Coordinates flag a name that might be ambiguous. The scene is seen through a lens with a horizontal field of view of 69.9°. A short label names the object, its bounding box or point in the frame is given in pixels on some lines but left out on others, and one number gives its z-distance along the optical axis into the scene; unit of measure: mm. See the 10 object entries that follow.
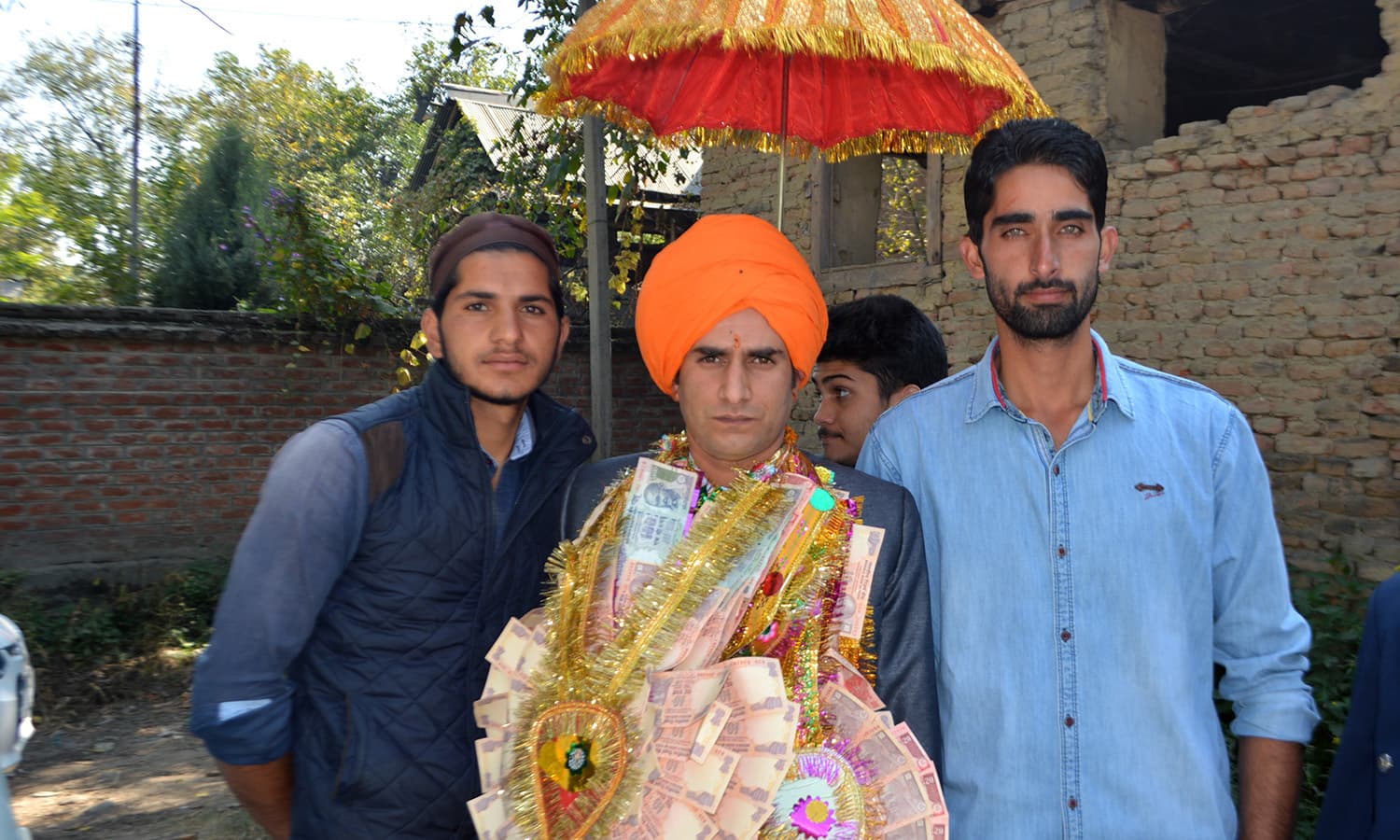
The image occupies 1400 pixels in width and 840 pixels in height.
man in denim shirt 1772
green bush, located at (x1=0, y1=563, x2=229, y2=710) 6613
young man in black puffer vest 1838
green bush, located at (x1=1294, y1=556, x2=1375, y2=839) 4078
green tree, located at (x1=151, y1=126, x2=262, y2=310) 11141
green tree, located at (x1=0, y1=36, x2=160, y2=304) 24406
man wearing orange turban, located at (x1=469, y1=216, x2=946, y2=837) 1634
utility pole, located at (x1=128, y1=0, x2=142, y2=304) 21102
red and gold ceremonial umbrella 1761
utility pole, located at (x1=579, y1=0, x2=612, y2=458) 4660
